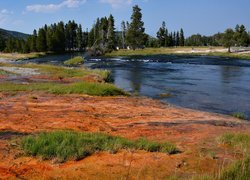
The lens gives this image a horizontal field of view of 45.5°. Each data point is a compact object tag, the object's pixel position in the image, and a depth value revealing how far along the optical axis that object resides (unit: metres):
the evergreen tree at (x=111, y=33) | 87.65
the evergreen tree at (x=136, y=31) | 92.02
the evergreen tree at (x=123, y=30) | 100.88
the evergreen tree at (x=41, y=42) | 88.94
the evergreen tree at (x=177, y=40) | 117.55
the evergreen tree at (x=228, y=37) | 68.94
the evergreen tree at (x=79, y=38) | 108.26
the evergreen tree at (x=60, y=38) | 93.75
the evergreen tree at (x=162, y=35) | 107.24
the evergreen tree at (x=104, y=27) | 92.61
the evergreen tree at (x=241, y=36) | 75.67
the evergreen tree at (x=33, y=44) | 89.80
